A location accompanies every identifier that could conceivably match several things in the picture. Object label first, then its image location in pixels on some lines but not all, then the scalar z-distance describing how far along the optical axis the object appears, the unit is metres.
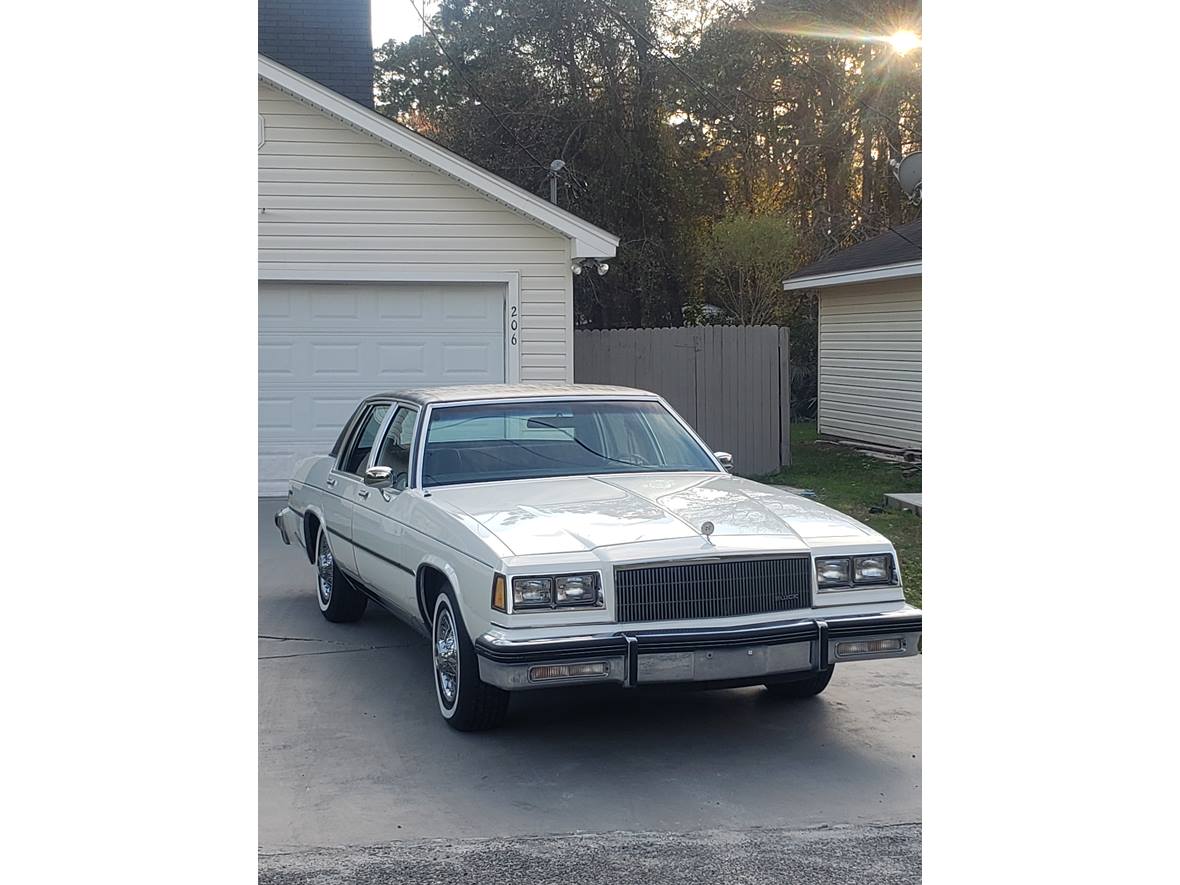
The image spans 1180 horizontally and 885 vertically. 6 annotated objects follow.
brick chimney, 16.88
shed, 18.36
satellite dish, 18.08
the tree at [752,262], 25.55
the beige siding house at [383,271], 13.91
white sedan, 5.15
